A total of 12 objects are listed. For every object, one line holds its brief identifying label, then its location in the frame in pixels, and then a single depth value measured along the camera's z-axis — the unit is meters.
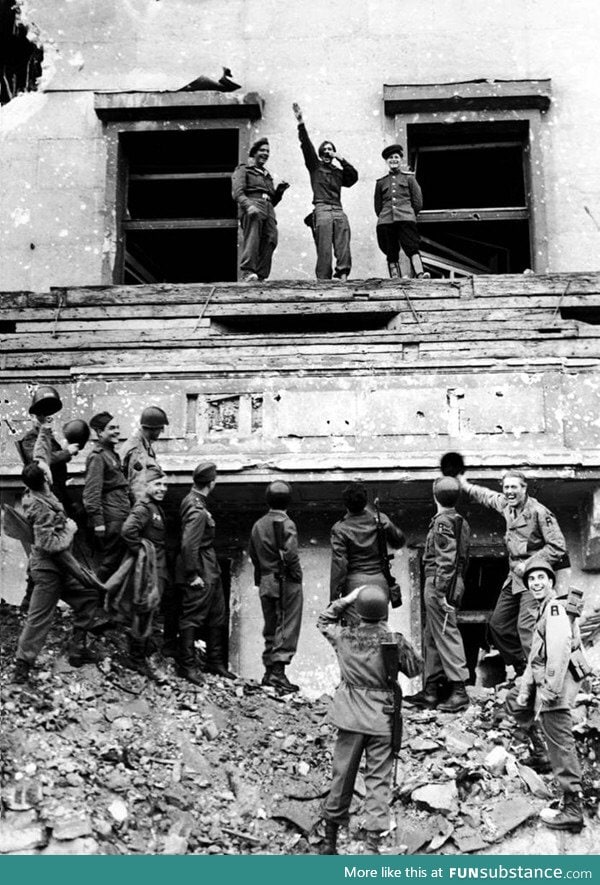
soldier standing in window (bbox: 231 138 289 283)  15.99
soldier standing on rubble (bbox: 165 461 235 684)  13.38
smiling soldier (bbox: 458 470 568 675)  13.14
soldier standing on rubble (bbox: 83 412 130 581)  13.17
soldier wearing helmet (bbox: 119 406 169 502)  13.48
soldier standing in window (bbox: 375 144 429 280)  16.05
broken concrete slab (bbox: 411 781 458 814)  11.75
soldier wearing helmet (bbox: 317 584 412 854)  10.88
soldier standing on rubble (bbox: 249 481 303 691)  13.47
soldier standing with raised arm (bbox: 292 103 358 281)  16.03
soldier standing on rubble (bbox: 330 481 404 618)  13.32
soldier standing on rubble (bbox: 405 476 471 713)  13.05
